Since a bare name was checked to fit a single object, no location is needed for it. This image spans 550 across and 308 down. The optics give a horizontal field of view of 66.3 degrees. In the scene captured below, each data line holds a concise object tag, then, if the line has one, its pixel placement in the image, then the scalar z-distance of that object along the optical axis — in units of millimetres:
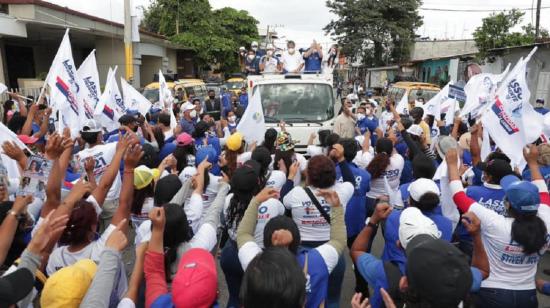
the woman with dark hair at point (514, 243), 2539
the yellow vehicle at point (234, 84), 21984
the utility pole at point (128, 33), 14523
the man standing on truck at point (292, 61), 9578
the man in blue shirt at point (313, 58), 9445
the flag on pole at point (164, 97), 9016
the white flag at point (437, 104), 7879
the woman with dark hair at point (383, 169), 4543
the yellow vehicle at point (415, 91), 16703
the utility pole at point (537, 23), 19439
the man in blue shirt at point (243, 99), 14211
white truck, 8273
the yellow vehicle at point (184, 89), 15295
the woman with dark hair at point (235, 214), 3077
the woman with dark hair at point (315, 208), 3078
